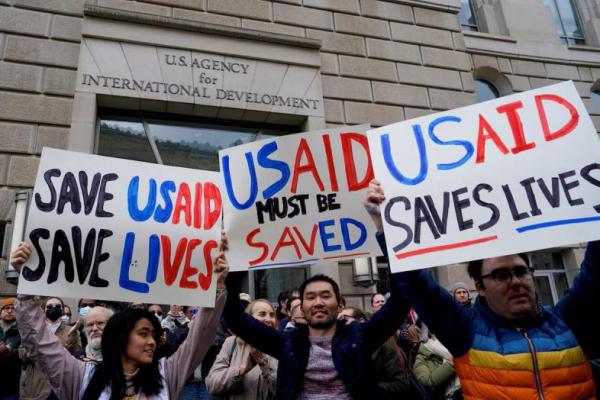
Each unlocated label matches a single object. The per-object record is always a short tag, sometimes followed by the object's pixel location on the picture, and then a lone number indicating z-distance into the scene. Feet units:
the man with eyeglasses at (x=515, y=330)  6.47
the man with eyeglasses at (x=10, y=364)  13.78
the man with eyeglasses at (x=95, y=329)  10.87
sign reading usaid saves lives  7.36
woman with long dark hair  8.28
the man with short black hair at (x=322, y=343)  8.54
